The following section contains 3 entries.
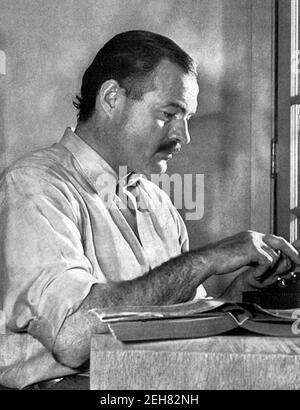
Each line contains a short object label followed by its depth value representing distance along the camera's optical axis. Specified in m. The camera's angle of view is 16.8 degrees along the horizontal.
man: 1.44
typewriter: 1.47
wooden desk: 1.13
